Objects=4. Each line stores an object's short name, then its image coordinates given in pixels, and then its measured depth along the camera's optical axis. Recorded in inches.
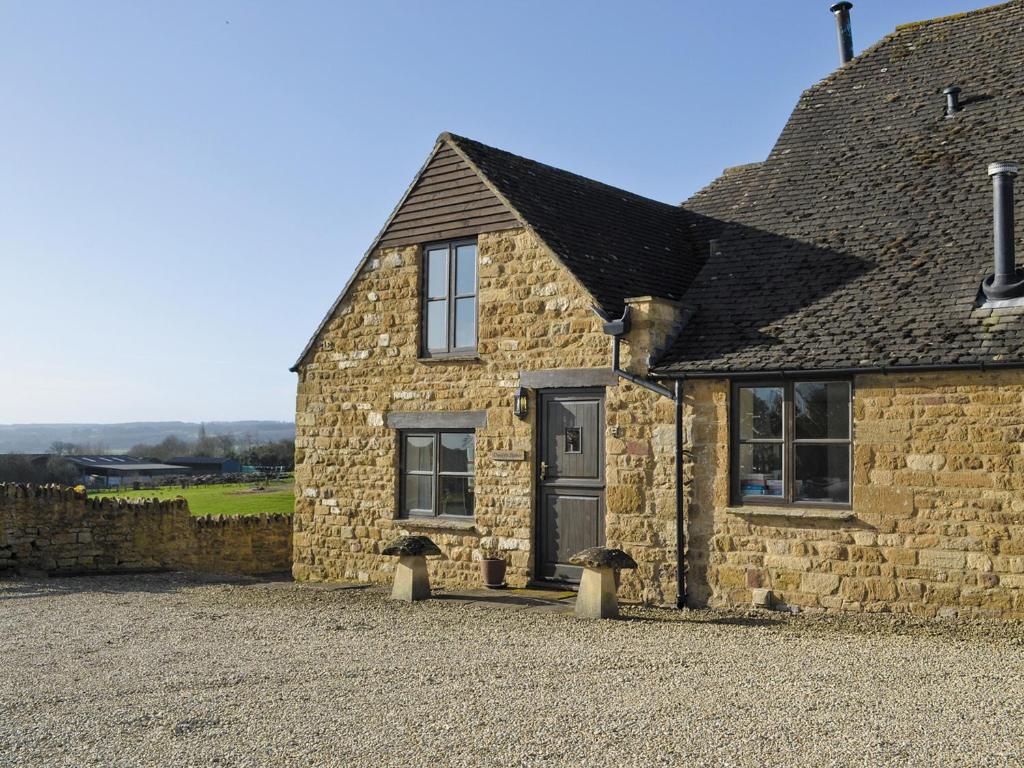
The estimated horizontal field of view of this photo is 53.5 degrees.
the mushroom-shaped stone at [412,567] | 503.8
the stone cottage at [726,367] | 432.1
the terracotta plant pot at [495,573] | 537.6
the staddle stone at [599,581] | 446.9
